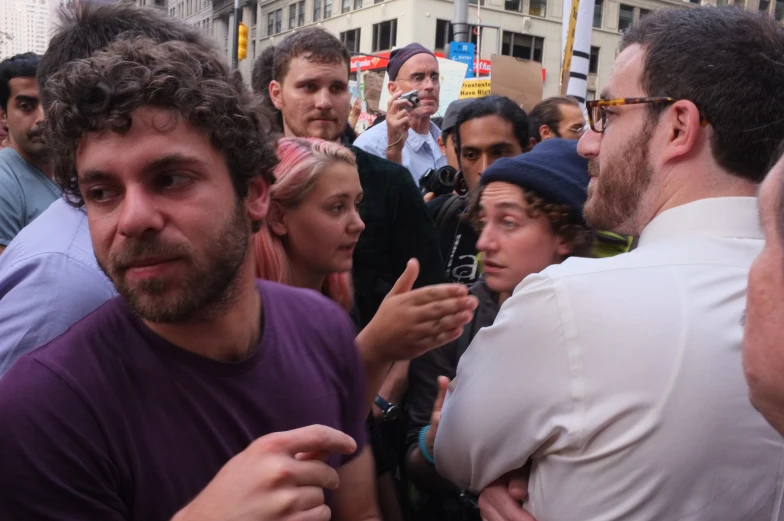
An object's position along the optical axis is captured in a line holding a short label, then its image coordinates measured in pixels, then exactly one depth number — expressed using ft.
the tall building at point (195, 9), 181.98
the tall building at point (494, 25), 114.11
